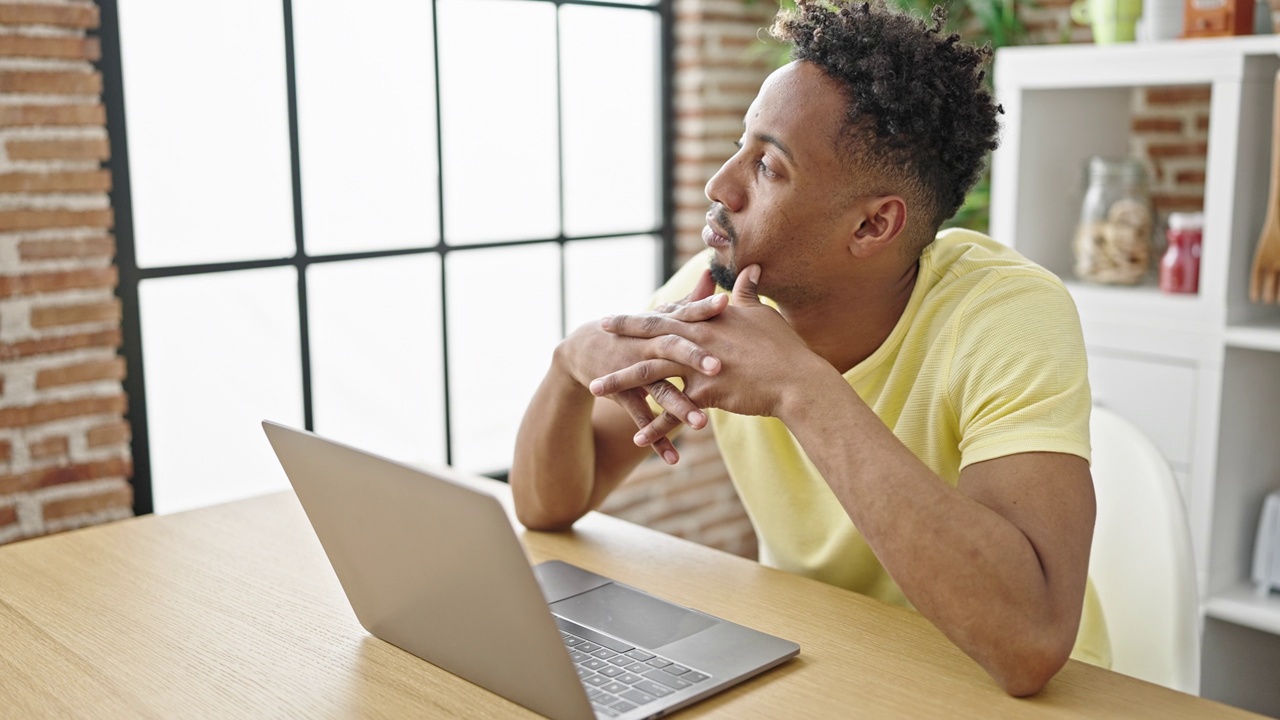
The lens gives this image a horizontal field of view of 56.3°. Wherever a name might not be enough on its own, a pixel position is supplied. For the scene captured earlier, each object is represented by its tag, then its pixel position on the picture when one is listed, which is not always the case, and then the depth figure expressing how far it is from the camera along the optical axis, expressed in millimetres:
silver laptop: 982
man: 1165
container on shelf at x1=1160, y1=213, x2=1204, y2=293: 2562
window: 2412
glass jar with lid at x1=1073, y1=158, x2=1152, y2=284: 2674
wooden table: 1082
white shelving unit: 2428
